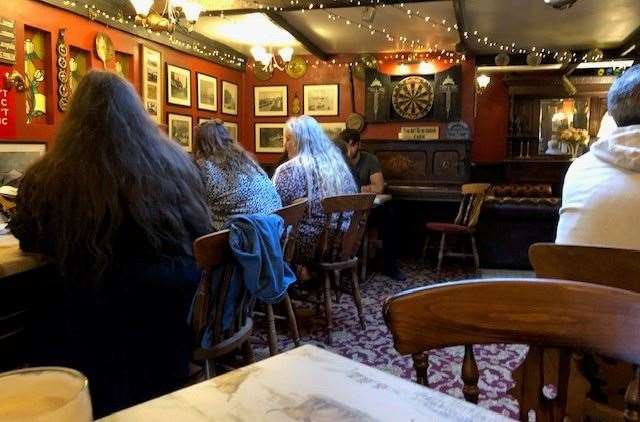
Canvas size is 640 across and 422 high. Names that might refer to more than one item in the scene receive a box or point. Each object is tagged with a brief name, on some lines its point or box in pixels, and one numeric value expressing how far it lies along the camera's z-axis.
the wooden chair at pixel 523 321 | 0.82
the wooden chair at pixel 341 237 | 3.41
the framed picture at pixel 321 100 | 8.23
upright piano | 6.93
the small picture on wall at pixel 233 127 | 8.19
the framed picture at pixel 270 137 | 8.46
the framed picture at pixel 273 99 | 8.43
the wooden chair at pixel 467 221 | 5.57
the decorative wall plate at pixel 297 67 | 8.23
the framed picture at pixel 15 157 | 4.17
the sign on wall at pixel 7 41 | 4.21
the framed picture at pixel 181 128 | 6.64
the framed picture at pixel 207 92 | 7.24
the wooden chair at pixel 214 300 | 1.77
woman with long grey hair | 3.54
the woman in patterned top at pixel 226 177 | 2.93
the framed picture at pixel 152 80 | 6.00
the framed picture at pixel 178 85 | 6.52
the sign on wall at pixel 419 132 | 7.80
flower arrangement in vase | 8.83
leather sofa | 5.60
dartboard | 7.82
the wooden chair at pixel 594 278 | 1.19
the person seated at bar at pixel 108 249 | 1.68
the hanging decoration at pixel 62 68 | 4.81
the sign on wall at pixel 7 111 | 4.28
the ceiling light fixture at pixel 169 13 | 4.44
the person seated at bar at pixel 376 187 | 5.52
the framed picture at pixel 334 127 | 8.21
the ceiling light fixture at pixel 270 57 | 6.71
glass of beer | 0.51
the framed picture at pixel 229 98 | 7.95
